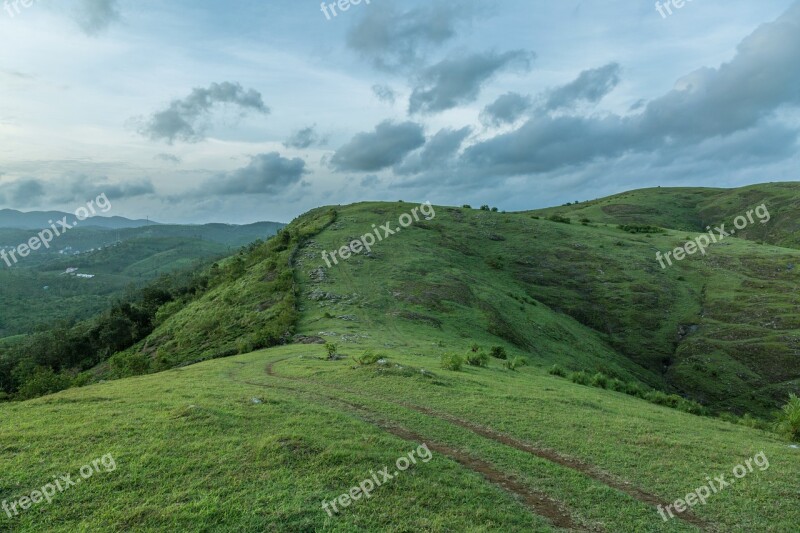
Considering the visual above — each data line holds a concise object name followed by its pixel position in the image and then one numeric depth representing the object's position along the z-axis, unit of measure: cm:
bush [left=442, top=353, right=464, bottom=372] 3412
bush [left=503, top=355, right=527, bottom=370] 4025
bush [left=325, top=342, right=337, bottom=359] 3822
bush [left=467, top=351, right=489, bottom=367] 3853
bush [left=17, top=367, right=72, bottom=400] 3173
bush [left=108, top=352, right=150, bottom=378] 4334
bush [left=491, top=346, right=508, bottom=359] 4584
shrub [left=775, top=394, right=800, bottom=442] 2414
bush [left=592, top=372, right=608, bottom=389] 4022
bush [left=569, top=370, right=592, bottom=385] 4019
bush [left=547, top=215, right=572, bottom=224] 13650
